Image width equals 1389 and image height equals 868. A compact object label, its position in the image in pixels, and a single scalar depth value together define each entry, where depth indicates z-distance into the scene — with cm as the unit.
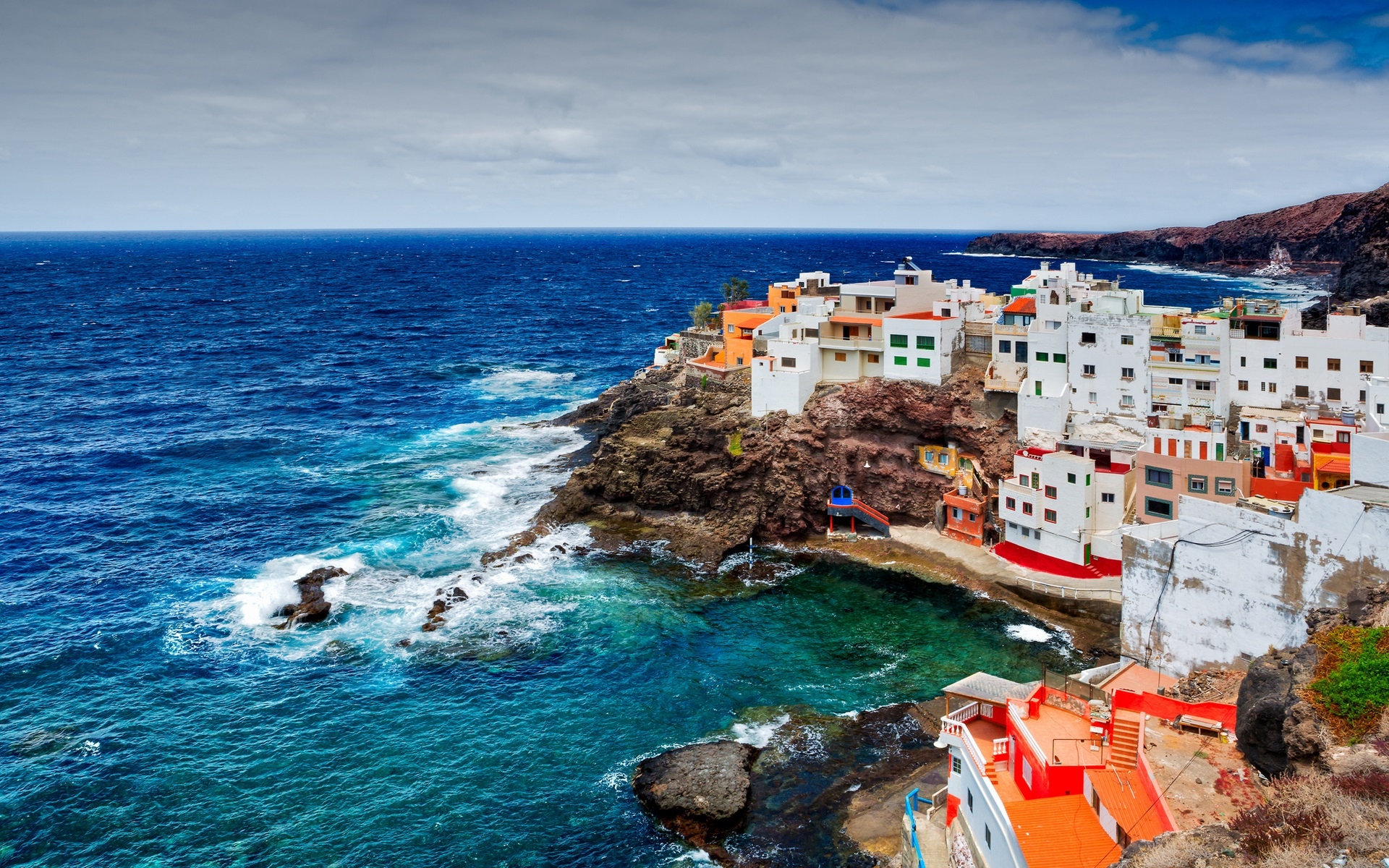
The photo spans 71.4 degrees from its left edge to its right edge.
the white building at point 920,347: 7250
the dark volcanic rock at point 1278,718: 2645
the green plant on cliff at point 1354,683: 2628
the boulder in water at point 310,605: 5709
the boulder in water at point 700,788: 3934
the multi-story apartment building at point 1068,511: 5966
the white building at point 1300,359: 6625
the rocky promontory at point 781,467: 7038
